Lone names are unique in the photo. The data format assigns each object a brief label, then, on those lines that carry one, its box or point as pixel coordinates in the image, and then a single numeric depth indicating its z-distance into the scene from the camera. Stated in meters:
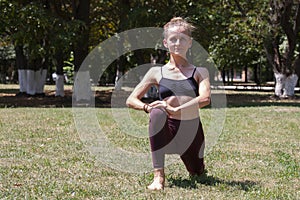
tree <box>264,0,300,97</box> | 22.75
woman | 4.95
